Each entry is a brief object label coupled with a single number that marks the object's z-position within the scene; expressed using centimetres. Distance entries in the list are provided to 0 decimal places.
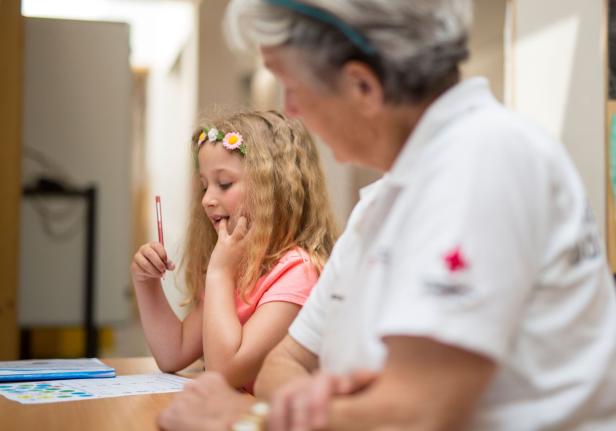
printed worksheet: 184
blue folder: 197
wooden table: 169
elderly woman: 123
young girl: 201
